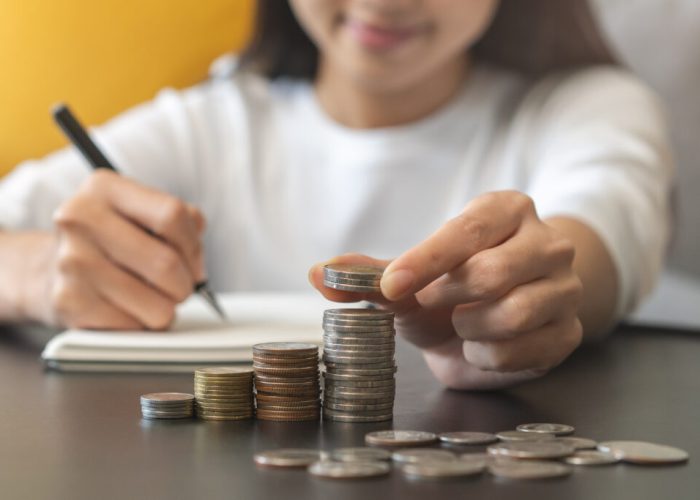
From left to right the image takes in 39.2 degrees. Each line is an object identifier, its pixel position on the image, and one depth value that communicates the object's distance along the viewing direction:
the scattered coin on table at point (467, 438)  0.63
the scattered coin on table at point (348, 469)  0.54
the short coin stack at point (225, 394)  0.72
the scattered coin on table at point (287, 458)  0.57
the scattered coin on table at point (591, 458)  0.59
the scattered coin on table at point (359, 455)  0.57
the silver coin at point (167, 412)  0.73
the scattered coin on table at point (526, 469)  0.55
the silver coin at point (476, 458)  0.56
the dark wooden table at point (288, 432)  0.53
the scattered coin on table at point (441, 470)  0.55
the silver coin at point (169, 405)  0.73
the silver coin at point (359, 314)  0.70
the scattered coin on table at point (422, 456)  0.57
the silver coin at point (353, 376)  0.70
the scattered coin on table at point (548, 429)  0.67
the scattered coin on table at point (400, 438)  0.63
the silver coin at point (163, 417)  0.73
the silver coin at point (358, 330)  0.70
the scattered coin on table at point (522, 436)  0.63
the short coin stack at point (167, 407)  0.73
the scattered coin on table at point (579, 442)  0.62
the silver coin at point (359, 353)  0.70
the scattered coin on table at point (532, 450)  0.59
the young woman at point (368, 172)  1.15
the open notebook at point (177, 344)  1.00
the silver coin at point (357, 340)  0.70
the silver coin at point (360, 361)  0.70
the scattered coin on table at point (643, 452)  0.59
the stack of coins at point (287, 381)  0.71
